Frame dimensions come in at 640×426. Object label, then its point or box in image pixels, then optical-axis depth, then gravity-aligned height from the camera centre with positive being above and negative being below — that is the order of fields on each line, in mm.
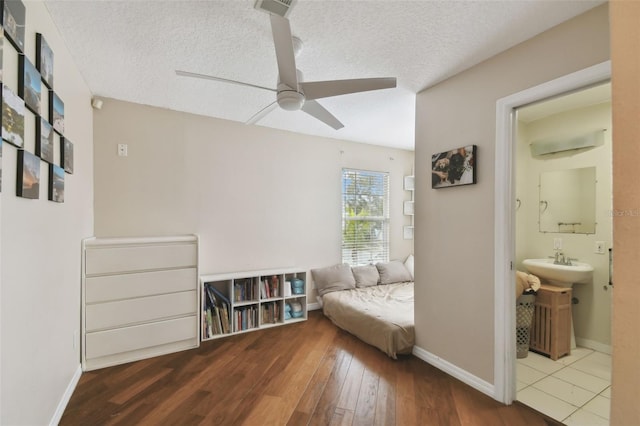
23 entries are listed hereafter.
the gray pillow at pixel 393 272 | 4361 -878
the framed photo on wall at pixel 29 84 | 1355 +614
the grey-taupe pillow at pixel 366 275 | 4156 -876
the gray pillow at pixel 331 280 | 3963 -893
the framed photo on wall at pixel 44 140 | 1526 +386
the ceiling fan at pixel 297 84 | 1589 +772
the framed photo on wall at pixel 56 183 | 1710 +170
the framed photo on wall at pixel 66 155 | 1904 +382
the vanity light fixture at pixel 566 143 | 2932 +753
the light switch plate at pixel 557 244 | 3150 -308
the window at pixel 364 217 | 4430 -51
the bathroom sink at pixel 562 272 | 2762 -544
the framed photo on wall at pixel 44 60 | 1537 +822
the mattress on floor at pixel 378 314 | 2713 -1039
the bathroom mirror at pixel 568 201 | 2991 +148
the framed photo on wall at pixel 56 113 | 1718 +597
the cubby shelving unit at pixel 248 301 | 3176 -1005
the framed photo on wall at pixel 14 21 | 1210 +817
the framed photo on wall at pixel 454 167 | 2252 +378
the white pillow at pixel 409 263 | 4720 -807
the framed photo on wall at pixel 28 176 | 1332 +169
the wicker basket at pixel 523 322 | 2756 -1004
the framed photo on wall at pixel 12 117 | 1194 +401
